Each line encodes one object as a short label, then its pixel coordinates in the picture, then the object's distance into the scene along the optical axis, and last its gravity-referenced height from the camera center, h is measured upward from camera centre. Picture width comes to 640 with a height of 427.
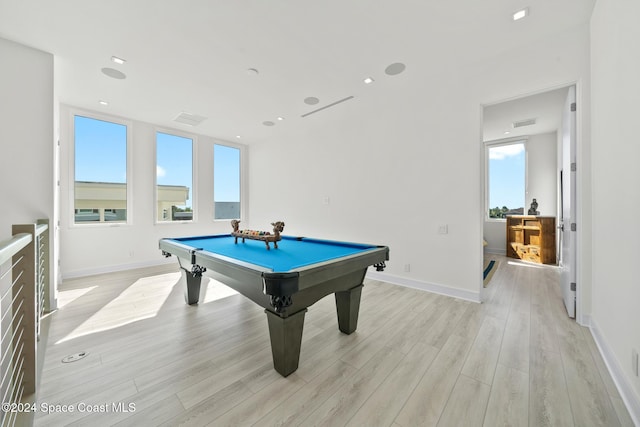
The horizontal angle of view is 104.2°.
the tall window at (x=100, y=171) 4.27 +0.76
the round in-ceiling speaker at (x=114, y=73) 3.07 +1.76
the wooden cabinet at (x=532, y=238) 4.95 -0.52
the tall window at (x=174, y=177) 5.16 +0.79
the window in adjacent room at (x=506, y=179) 5.88 +0.84
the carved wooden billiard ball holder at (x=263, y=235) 2.51 -0.24
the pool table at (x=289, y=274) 1.51 -0.41
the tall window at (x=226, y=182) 6.04 +0.78
